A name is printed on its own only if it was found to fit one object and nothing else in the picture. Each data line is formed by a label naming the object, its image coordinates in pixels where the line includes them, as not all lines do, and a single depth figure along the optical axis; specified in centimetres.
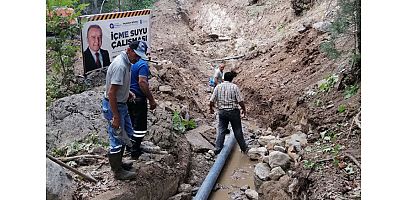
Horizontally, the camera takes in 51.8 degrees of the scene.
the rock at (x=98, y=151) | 555
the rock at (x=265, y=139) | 837
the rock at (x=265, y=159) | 669
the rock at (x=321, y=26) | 1081
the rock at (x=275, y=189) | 565
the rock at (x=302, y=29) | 1196
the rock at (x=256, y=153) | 771
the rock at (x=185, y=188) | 607
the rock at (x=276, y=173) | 611
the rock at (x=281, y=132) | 849
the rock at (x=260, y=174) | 623
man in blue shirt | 536
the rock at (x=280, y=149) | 693
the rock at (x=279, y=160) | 634
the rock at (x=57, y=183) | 413
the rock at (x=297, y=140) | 666
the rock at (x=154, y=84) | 923
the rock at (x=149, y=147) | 593
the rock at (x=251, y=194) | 633
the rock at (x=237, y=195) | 640
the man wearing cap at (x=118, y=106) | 445
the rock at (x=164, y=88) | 938
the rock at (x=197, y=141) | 771
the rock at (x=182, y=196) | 574
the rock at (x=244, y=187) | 668
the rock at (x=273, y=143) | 751
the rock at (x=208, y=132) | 831
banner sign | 774
